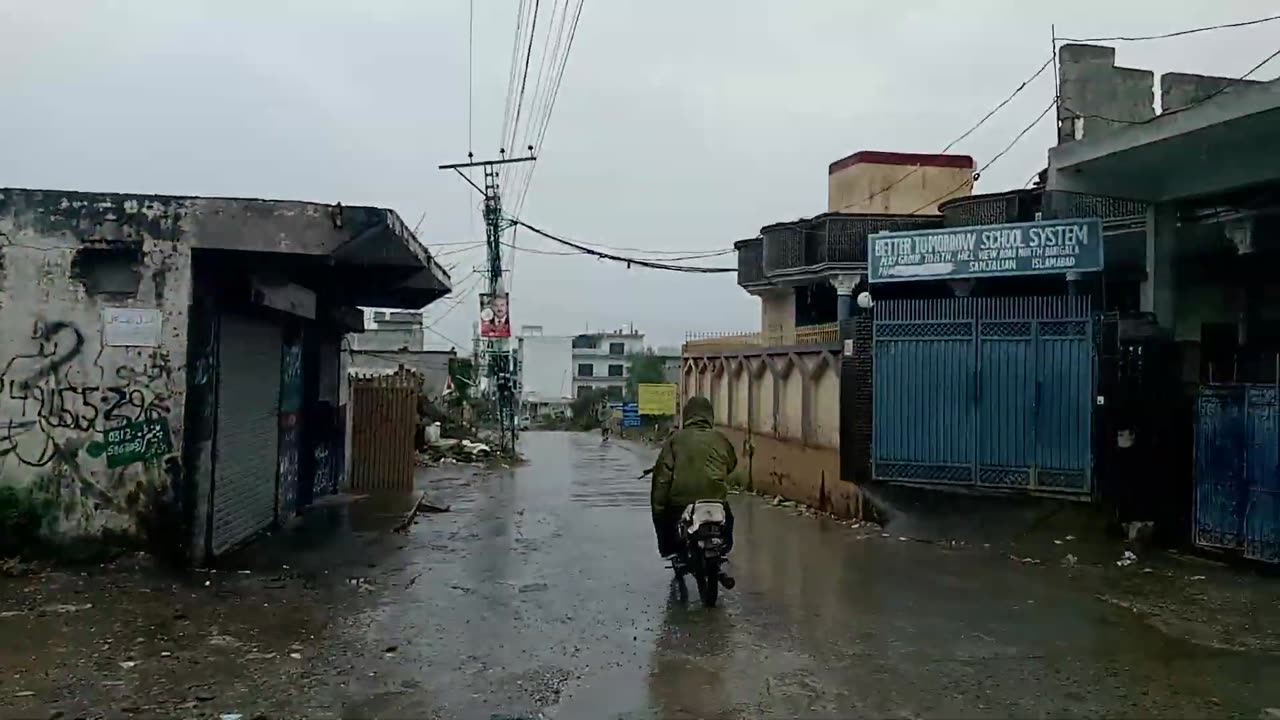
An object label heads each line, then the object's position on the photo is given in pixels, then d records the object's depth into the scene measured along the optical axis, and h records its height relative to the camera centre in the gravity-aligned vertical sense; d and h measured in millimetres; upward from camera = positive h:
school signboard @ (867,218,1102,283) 12547 +2089
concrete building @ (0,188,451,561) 9109 +462
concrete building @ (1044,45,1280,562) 9773 +1223
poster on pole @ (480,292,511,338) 30328 +2600
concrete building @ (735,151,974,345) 26172 +4638
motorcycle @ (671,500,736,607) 8500 -1138
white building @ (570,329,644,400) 98062 +4421
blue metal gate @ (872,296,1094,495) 11984 +246
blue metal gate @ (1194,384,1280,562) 9641 -501
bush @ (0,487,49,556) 8984 -1126
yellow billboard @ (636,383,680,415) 49812 +303
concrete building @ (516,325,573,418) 95062 +3525
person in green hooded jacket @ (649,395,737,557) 8852 -586
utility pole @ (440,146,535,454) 30797 +1882
